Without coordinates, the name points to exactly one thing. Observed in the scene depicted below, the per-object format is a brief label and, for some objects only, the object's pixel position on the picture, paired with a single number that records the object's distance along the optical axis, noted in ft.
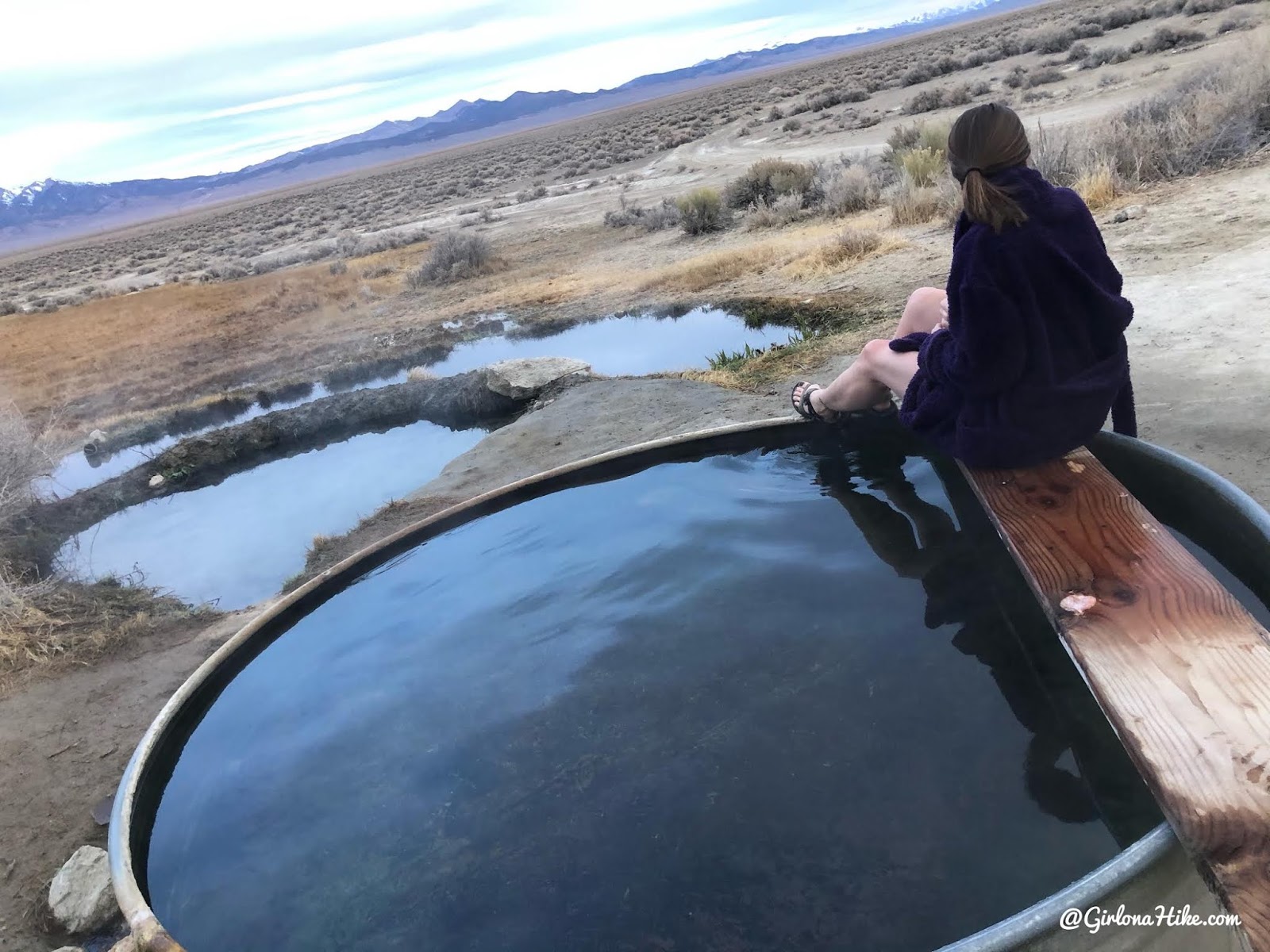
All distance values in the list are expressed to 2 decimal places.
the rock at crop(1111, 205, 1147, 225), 23.02
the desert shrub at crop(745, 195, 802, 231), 39.14
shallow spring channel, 25.62
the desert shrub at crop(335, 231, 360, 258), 76.28
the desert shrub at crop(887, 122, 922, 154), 47.16
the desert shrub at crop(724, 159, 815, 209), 44.42
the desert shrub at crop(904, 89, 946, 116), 69.41
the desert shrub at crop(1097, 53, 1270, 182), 25.59
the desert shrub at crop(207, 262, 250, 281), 79.10
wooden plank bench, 4.18
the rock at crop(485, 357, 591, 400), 25.02
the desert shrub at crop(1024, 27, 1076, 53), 82.69
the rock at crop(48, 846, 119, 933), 9.64
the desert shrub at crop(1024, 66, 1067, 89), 62.80
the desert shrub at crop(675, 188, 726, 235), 42.80
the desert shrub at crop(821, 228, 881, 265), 28.63
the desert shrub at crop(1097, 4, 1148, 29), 82.33
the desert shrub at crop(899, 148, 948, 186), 35.22
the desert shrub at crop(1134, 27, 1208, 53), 60.34
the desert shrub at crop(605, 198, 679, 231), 47.85
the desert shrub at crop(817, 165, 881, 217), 37.40
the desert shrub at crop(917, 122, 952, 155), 41.05
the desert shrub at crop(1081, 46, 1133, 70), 61.82
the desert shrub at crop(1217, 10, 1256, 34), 58.08
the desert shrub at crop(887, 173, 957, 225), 30.83
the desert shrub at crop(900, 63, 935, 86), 95.66
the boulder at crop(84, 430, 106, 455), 30.89
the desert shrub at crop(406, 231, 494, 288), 48.96
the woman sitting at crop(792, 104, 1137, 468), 7.48
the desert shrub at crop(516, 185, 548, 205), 89.76
